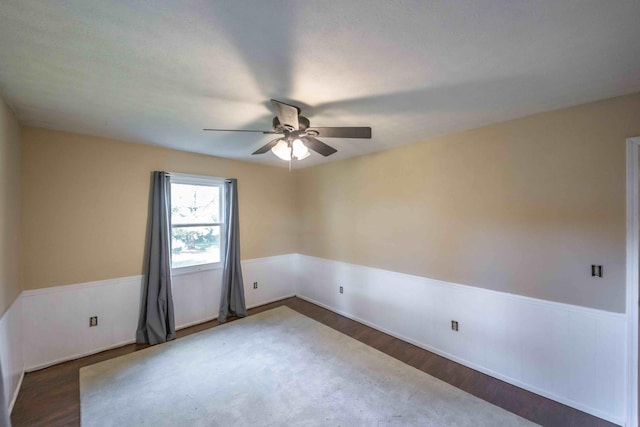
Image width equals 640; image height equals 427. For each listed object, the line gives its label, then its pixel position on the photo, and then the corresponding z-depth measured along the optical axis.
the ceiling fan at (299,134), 1.86
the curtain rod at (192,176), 3.39
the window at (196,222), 3.55
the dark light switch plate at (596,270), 1.96
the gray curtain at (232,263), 3.89
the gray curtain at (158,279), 3.12
